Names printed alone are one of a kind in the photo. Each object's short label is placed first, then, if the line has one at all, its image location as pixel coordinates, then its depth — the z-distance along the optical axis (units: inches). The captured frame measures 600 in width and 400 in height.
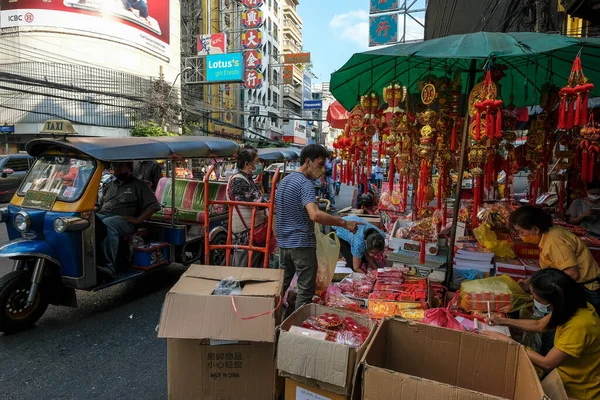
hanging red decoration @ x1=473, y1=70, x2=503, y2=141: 103.9
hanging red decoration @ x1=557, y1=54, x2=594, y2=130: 97.2
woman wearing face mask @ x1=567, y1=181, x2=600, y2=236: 209.1
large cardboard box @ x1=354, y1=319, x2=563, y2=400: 63.8
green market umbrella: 101.2
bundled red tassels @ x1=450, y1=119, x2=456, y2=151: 152.1
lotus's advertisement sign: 879.1
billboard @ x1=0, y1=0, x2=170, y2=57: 714.8
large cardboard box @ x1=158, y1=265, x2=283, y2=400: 86.8
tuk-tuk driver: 187.5
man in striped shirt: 124.9
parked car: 462.3
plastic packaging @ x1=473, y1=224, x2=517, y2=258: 148.1
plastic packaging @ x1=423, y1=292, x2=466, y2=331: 93.2
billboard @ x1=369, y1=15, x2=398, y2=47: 463.5
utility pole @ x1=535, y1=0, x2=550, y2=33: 267.3
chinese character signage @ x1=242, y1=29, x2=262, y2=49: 1124.5
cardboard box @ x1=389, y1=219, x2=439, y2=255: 158.1
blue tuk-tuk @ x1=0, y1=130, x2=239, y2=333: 151.2
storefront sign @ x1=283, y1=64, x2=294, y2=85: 1691.7
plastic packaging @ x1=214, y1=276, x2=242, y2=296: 94.0
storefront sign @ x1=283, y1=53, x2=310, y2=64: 1485.0
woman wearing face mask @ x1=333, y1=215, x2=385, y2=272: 170.4
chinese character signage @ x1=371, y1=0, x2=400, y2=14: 460.8
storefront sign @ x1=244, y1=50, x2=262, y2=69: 1096.8
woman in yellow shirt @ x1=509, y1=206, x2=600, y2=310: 111.4
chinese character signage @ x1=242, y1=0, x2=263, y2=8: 1093.6
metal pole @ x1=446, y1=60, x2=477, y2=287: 128.9
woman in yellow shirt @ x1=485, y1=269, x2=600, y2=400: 82.4
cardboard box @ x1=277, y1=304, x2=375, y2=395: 71.6
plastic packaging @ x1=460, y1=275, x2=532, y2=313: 110.7
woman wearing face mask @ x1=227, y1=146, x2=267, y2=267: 162.1
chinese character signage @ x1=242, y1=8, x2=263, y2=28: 1114.7
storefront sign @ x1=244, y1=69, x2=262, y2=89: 1090.1
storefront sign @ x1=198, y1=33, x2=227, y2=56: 959.0
